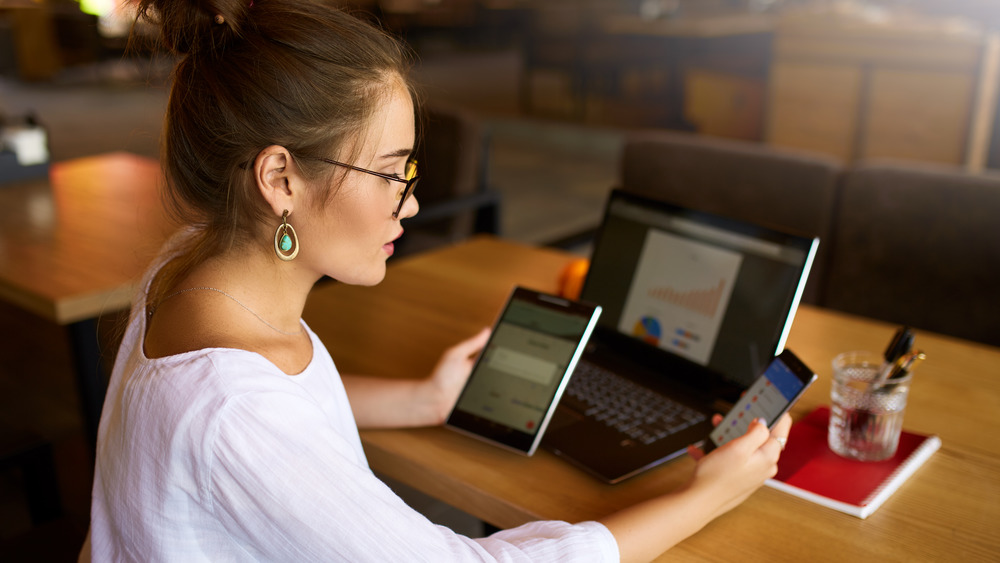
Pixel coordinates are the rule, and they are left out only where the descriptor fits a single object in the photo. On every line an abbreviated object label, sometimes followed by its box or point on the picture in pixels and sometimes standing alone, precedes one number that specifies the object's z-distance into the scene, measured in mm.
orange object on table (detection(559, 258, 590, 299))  1601
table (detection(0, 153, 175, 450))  1812
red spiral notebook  1021
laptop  1164
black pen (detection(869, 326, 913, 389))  1144
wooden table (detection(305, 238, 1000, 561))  960
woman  773
